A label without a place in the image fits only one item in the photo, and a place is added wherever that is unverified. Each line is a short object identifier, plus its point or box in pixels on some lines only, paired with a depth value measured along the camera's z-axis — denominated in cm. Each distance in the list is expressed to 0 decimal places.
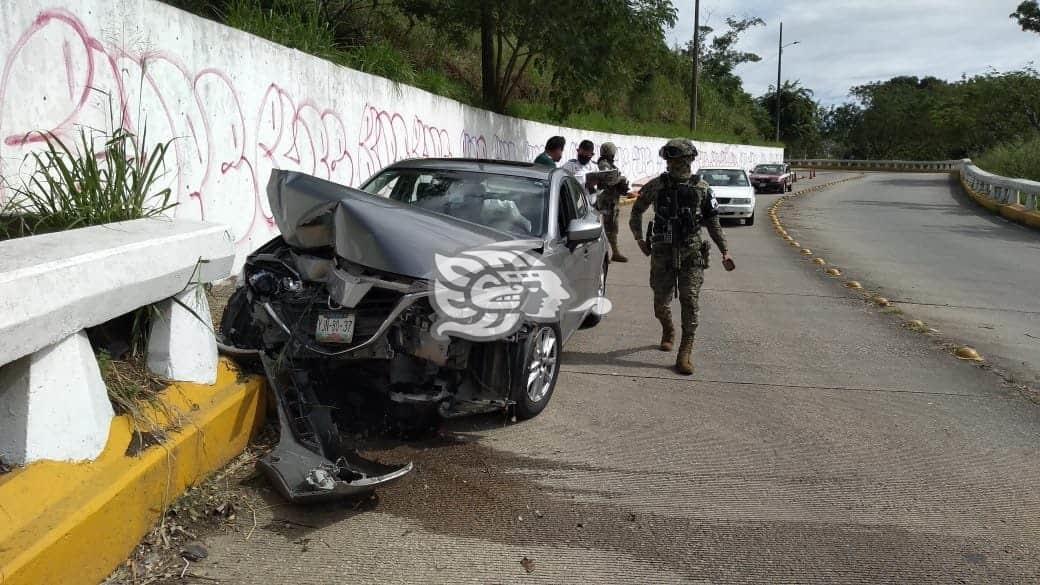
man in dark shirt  946
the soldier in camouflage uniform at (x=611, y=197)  1078
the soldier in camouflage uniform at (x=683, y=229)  616
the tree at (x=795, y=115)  7625
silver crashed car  397
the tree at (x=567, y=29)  1523
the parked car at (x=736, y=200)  1959
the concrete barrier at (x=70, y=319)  274
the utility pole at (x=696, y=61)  3750
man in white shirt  1030
